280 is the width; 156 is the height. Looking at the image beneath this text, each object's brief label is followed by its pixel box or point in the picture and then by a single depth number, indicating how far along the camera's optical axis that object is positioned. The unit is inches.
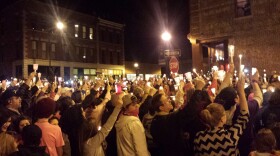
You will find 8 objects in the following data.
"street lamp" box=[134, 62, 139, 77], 1376.7
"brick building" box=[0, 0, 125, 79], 953.2
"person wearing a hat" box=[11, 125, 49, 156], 92.1
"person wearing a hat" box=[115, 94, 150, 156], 117.9
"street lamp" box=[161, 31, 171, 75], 305.9
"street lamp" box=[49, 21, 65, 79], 983.4
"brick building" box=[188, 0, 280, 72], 495.0
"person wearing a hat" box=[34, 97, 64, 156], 111.4
